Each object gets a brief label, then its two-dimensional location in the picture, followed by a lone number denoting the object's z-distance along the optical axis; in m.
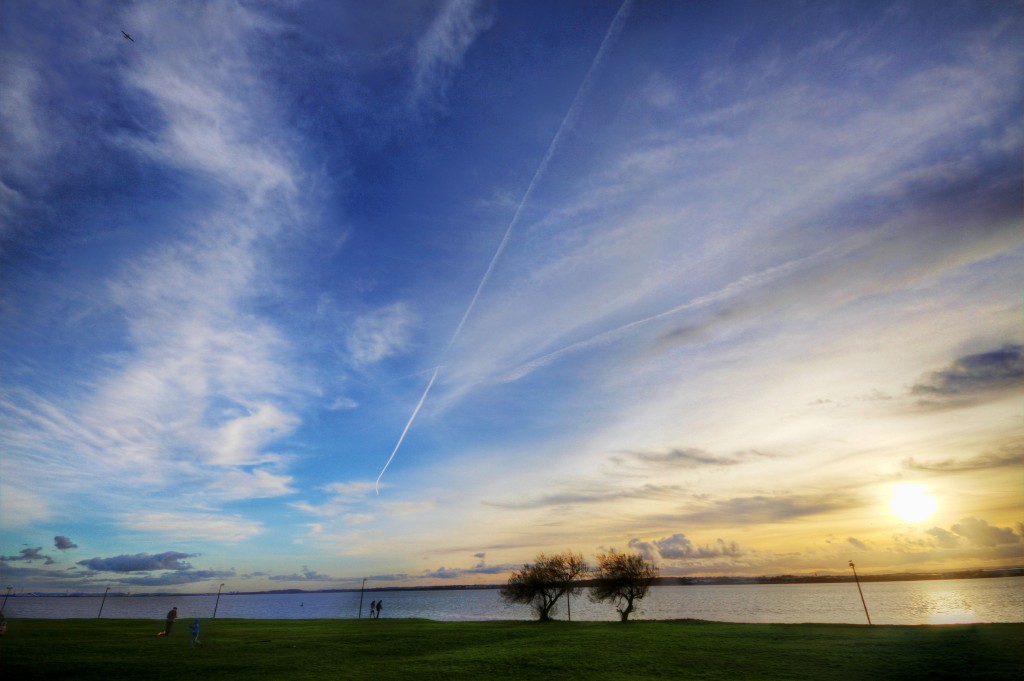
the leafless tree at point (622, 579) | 76.00
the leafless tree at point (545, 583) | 78.31
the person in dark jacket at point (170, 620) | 44.28
